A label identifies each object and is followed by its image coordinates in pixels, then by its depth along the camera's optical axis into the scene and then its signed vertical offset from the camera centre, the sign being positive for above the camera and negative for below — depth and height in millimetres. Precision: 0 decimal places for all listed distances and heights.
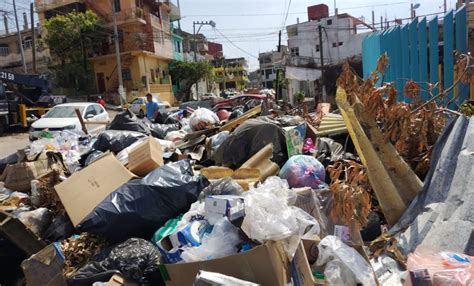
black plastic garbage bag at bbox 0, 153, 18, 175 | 5177 -704
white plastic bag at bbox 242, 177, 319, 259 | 2105 -745
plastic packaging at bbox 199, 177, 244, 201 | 2902 -731
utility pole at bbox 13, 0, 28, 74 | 22444 +5089
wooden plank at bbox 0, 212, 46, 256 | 2854 -934
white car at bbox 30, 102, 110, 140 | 9355 -404
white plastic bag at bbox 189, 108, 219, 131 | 5883 -418
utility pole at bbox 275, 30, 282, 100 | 17328 +16
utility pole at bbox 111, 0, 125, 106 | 24084 +802
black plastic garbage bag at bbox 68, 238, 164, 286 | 2303 -999
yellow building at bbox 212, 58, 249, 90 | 64312 +2953
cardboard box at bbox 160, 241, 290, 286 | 2031 -937
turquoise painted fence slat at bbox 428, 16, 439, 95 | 8648 +601
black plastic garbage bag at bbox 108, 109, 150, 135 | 5962 -390
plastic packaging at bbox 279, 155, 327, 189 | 3277 -756
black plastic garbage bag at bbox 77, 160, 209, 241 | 2709 -770
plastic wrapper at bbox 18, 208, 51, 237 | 3248 -955
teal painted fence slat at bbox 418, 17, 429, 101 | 8812 +583
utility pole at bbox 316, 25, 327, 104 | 23253 -236
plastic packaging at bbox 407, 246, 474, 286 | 1683 -864
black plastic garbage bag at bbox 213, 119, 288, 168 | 4094 -591
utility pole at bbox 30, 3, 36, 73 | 20984 +4500
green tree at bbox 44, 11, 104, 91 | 26047 +4142
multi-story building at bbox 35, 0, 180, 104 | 28828 +3684
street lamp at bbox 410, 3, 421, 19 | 32406 +5483
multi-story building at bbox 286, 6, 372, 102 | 33000 +3742
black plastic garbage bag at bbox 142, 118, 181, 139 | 6230 -591
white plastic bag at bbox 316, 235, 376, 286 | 2070 -982
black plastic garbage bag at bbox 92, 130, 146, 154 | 4867 -522
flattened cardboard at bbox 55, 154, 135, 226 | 3174 -718
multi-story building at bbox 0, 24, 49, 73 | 30447 +4618
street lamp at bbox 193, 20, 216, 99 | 39312 +6720
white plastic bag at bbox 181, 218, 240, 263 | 2217 -881
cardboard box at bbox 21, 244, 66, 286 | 2467 -1036
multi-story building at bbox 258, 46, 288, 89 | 69662 +3183
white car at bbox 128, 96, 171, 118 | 19012 -383
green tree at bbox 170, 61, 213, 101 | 34688 +1727
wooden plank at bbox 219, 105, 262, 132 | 5422 -457
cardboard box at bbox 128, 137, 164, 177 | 3562 -570
